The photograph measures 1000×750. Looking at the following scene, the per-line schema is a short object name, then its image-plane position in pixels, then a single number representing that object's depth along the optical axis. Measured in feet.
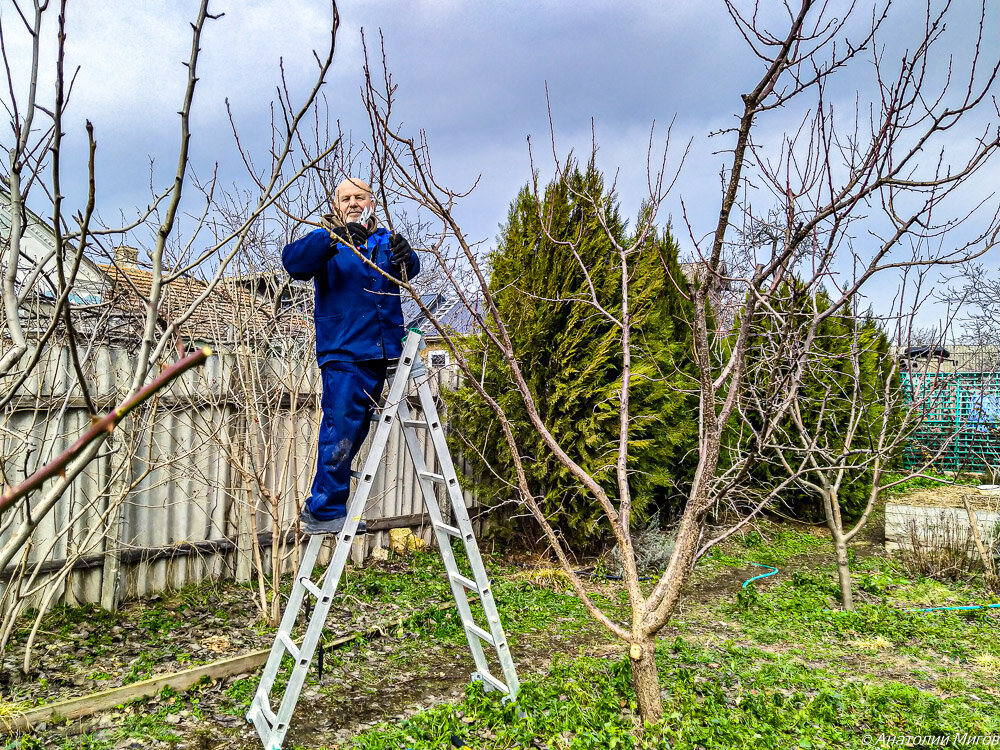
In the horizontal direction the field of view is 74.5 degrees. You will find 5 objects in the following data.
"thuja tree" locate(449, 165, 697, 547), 19.58
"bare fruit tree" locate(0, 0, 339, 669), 4.00
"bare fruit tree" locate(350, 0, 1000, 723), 8.15
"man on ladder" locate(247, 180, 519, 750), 9.66
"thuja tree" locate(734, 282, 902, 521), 26.13
